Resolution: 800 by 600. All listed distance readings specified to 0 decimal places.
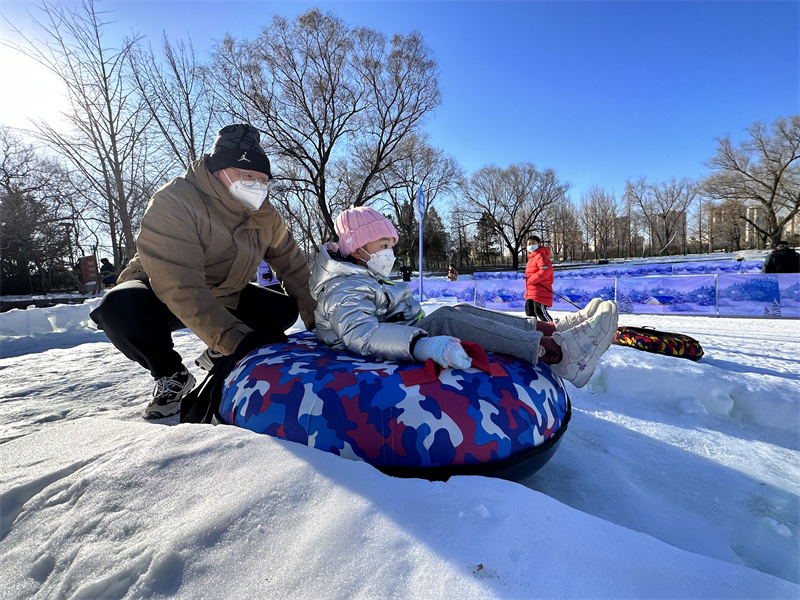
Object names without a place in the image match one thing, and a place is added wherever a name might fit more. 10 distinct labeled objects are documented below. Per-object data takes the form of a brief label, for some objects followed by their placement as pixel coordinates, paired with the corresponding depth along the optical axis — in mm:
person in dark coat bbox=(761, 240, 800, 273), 7836
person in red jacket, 6582
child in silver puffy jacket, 1539
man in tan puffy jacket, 1887
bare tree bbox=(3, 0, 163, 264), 9266
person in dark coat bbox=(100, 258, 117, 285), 12951
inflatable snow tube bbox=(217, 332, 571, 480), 1227
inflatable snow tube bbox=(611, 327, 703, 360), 3775
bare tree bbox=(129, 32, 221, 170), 11031
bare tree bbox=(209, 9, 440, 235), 14180
